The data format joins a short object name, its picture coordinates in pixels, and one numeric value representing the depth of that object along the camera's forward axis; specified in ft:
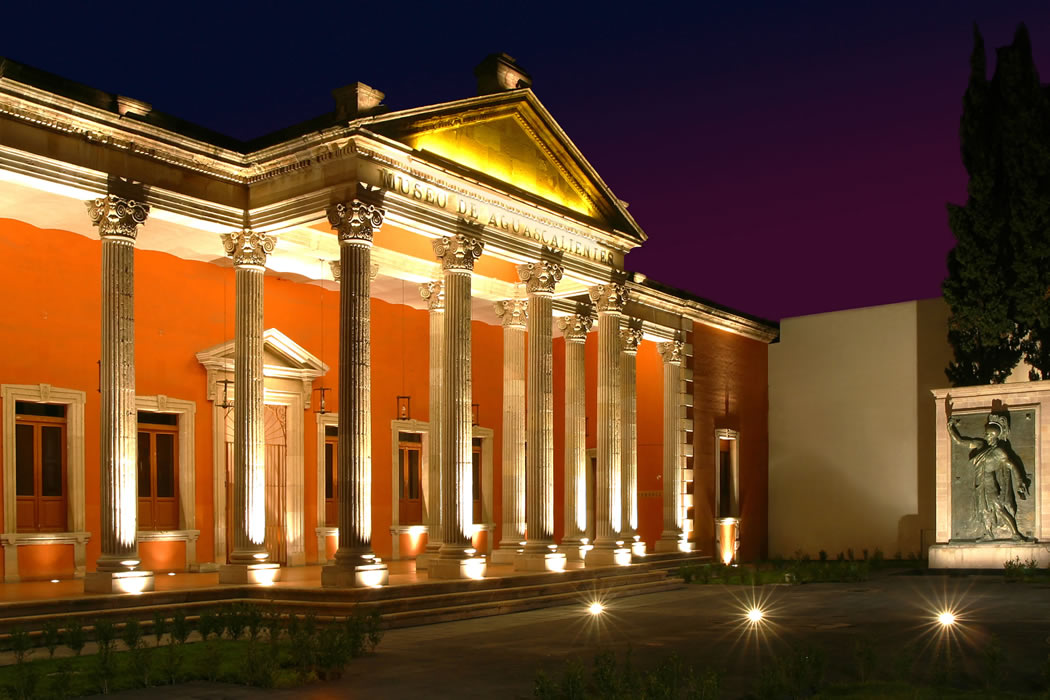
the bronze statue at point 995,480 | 69.82
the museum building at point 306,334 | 53.36
